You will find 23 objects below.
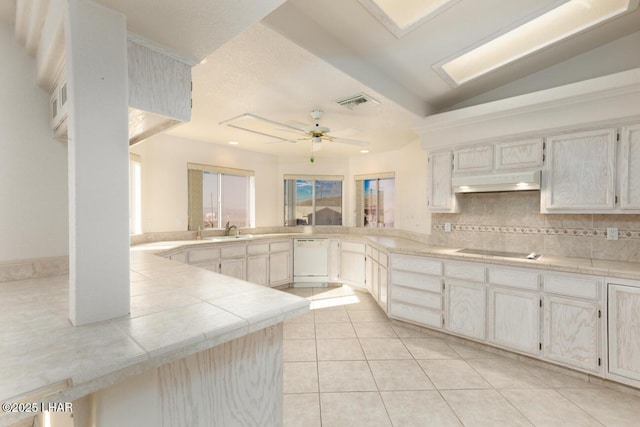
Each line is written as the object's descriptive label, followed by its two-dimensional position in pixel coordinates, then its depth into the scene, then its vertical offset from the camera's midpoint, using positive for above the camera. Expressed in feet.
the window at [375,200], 16.70 +0.72
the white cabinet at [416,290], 10.16 -3.00
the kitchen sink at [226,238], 13.65 -1.38
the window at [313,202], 18.75 +0.63
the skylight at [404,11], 6.20 +4.62
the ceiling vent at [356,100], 8.71 +3.57
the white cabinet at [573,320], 7.37 -2.97
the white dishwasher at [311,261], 16.60 -2.95
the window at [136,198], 12.14 +0.57
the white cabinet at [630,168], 7.66 +1.21
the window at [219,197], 14.42 +0.83
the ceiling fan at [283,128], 10.03 +3.54
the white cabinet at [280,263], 15.66 -2.98
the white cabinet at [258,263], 14.51 -2.74
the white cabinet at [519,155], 9.14 +1.93
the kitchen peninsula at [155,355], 2.45 -1.37
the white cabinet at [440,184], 10.98 +1.09
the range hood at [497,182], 8.83 +0.99
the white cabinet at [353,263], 15.51 -2.94
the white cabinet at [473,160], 10.05 +1.92
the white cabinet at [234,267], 13.33 -2.73
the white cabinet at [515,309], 8.25 -2.97
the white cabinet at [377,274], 11.99 -2.97
